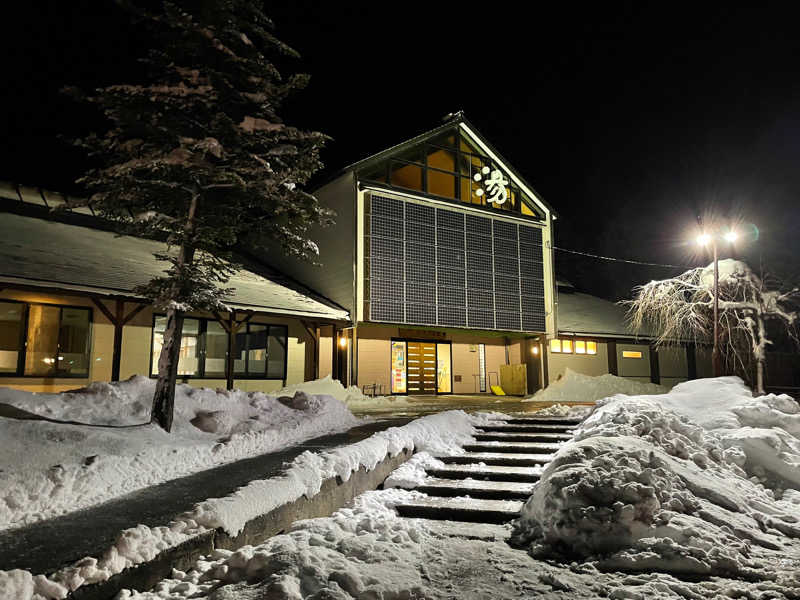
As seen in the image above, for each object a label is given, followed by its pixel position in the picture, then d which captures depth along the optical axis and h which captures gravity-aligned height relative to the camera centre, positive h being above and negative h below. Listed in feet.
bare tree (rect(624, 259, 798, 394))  61.67 +7.55
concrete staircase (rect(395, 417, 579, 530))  19.58 -4.79
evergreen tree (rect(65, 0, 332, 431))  23.53 +9.99
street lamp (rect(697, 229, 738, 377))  53.01 +12.56
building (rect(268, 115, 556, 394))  63.72 +12.87
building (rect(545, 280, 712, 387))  80.07 +2.28
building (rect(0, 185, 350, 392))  42.39 +4.59
